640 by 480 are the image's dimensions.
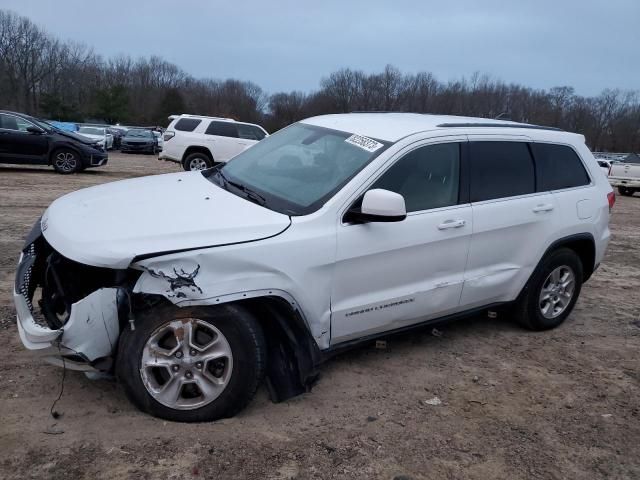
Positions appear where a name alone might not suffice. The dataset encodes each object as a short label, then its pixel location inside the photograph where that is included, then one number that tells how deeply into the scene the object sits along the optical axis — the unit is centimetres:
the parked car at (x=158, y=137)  3171
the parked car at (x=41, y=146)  1395
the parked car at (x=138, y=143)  3084
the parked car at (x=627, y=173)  1938
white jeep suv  285
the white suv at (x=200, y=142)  1612
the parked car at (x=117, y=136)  3358
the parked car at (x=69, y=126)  3472
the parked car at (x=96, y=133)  2694
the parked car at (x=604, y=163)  2703
